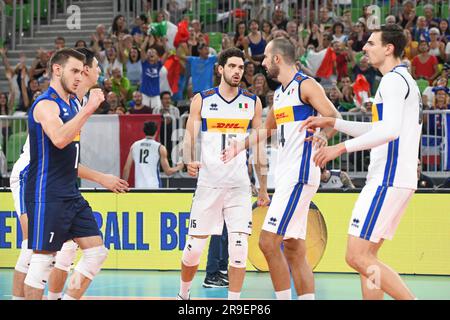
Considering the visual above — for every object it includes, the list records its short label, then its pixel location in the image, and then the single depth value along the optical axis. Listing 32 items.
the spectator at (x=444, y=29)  18.42
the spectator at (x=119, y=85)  18.83
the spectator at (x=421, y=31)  18.28
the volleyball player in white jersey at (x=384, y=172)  7.36
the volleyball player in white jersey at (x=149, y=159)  15.00
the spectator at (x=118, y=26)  20.84
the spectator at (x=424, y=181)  14.06
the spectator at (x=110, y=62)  19.67
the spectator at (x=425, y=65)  17.75
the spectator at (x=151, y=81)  18.52
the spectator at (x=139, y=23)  20.72
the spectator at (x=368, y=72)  17.50
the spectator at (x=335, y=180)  13.96
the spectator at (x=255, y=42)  18.66
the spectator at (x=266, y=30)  19.09
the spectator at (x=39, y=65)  20.09
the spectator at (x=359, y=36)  18.59
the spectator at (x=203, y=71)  18.36
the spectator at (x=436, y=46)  17.97
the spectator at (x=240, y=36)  18.80
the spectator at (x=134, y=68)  19.47
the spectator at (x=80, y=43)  19.43
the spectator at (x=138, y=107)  17.27
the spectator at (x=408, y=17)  18.88
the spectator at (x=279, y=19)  19.66
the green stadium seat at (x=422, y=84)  17.31
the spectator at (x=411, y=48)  18.13
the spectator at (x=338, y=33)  18.77
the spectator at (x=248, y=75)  17.50
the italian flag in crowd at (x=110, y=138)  15.69
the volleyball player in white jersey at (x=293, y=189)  8.64
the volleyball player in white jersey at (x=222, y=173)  9.56
